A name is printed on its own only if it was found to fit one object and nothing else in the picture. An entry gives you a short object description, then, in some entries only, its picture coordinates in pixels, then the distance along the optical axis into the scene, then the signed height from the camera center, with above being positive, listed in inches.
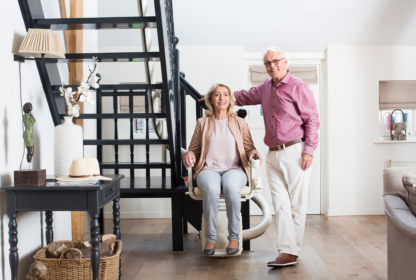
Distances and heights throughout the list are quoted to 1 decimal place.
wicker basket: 84.4 -30.6
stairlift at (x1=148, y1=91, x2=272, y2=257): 108.6 -26.9
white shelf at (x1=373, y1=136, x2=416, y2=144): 185.9 -5.4
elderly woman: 104.0 -7.5
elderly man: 106.3 -4.7
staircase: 93.6 +12.8
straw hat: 84.5 -8.3
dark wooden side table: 78.4 -14.2
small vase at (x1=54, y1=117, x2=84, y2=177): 91.8 -2.9
